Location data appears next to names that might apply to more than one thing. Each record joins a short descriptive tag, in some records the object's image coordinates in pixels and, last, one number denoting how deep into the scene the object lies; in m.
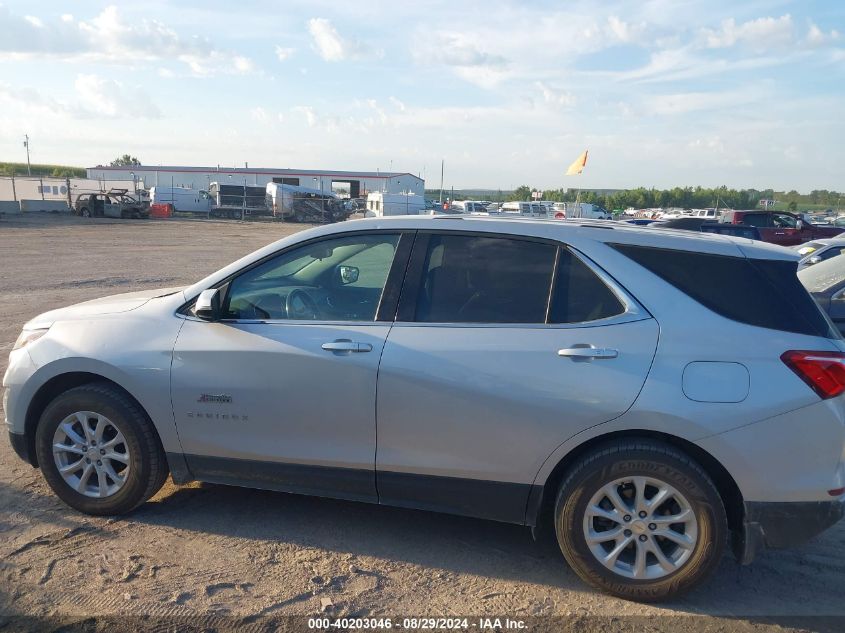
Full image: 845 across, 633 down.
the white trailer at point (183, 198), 49.91
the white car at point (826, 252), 10.63
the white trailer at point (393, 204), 40.06
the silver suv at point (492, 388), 3.44
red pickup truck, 21.98
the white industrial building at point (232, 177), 71.50
